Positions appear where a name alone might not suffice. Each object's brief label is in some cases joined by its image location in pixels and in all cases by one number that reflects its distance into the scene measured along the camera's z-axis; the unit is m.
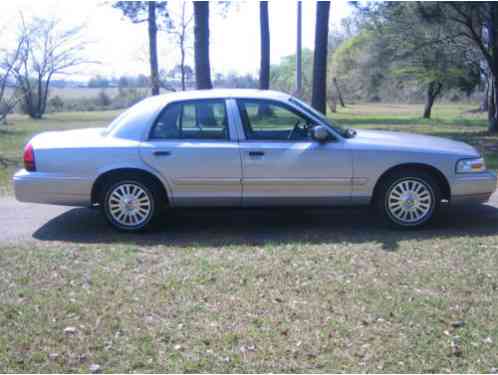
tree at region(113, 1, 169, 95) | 28.70
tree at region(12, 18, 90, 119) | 28.05
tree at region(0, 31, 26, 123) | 14.64
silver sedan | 6.68
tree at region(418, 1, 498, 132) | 16.08
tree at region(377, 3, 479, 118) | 18.27
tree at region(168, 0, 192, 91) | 34.46
